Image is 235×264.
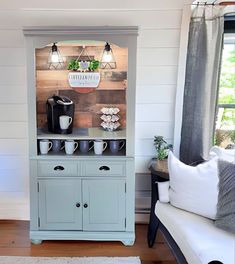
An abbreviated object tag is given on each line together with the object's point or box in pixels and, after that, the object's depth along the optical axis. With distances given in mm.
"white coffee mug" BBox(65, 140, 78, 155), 2045
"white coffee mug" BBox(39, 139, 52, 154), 2031
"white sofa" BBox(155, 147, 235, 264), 1325
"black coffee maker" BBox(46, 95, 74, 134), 2055
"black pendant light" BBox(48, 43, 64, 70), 2135
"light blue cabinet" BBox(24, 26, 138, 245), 1973
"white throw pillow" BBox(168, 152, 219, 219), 1580
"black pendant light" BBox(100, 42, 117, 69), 2125
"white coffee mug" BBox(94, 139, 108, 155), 2039
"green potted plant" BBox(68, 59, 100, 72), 2132
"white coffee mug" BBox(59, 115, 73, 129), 2065
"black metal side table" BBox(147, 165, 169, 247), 1903
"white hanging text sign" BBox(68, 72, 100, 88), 2143
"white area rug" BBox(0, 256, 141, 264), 1825
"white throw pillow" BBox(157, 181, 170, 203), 1738
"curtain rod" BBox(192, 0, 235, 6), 2013
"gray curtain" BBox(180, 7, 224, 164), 2020
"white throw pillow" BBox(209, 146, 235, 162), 1680
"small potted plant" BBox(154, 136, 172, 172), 2011
